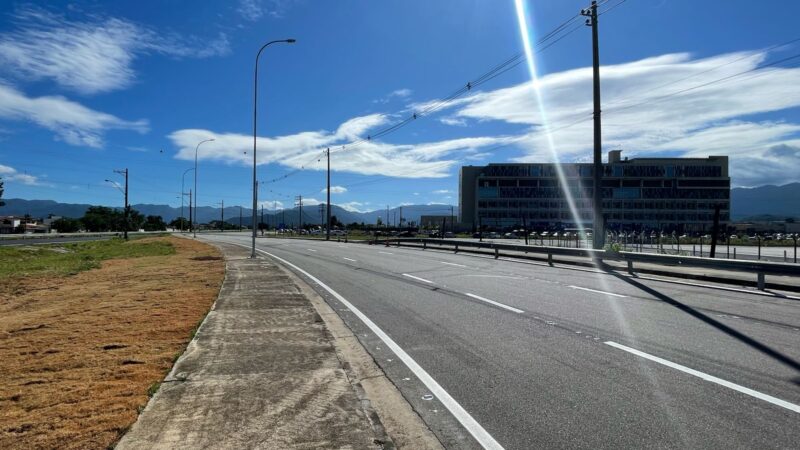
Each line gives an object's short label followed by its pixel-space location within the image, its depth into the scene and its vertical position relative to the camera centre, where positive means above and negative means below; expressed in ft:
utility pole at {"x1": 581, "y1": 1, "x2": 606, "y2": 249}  70.95 +6.51
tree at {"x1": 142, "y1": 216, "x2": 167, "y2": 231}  524.24 +1.61
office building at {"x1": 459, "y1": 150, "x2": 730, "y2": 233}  432.25 +29.43
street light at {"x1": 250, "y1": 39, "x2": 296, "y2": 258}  94.92 +23.77
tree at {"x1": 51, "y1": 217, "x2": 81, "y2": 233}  416.67 +0.03
